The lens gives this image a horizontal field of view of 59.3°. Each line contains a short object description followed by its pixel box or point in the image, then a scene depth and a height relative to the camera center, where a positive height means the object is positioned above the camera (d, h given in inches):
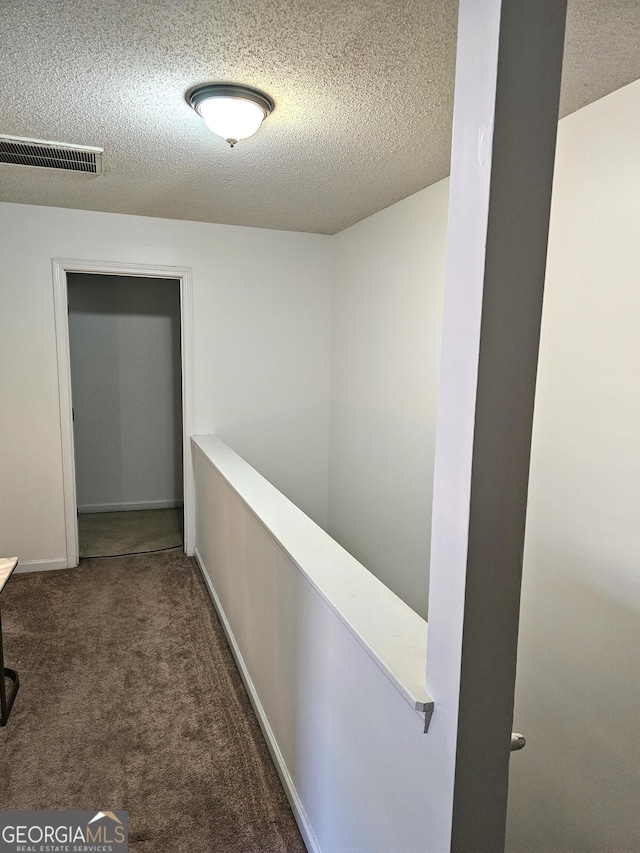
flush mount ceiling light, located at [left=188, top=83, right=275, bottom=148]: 77.4 +35.7
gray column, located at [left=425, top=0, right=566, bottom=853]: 36.7 -0.7
